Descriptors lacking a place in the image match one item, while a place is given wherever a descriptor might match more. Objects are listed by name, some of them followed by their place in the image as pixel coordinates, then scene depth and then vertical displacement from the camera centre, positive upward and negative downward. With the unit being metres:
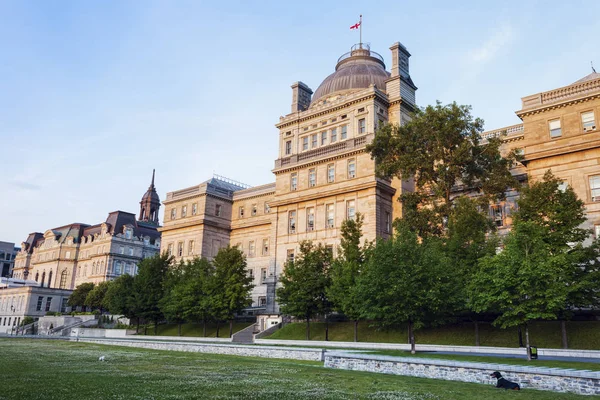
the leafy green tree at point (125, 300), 53.19 +2.31
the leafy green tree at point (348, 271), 35.91 +4.14
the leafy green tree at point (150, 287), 52.75 +3.70
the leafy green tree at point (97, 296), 80.31 +3.97
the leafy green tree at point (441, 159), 36.53 +12.32
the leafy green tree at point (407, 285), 28.22 +2.48
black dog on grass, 15.64 -1.58
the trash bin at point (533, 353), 22.34 -0.86
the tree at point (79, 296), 86.38 +4.19
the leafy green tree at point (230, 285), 46.06 +3.71
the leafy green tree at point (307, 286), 40.06 +3.19
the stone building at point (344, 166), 37.94 +15.11
